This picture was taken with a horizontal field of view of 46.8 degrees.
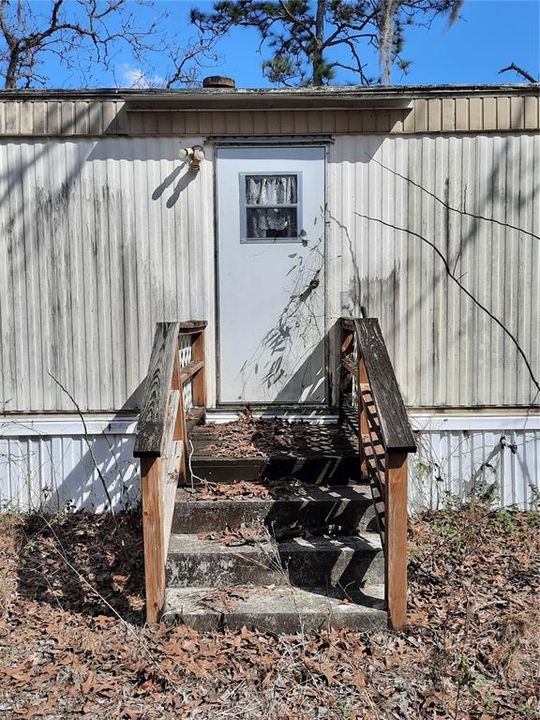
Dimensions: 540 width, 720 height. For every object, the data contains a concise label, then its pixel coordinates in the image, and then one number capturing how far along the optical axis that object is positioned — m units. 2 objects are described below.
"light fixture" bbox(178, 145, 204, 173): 5.33
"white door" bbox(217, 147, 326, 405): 5.48
